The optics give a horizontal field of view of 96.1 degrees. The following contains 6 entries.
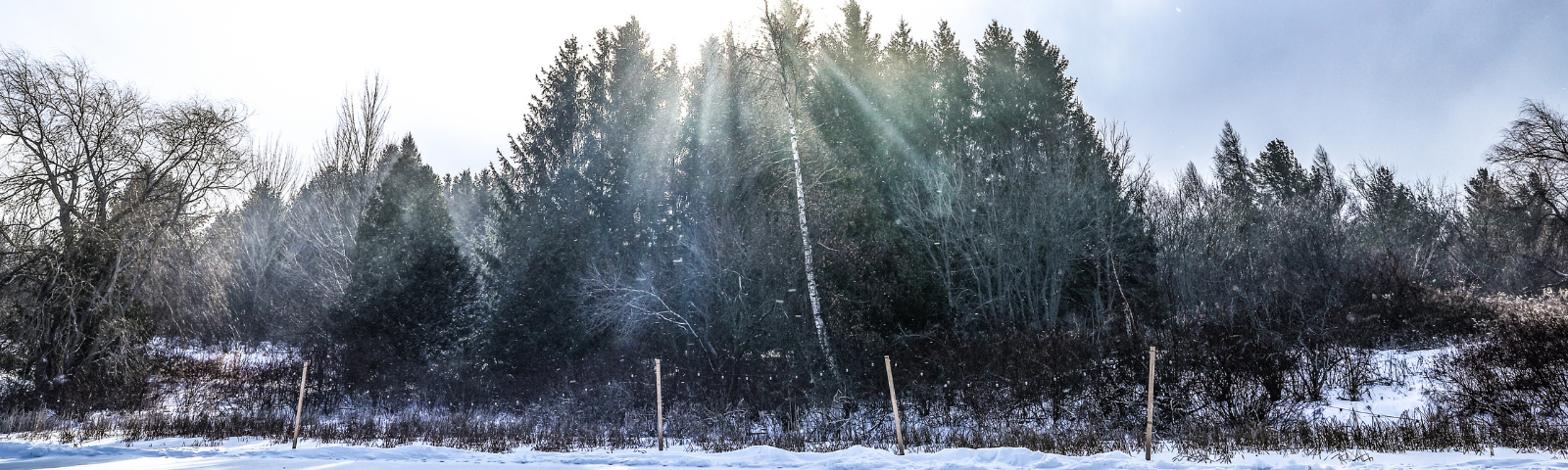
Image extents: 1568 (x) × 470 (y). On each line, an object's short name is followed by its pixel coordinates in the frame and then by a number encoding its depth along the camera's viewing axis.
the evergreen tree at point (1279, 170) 35.97
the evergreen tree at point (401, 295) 17.45
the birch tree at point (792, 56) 14.87
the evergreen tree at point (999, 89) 23.12
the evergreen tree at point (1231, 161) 37.90
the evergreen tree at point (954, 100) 23.16
